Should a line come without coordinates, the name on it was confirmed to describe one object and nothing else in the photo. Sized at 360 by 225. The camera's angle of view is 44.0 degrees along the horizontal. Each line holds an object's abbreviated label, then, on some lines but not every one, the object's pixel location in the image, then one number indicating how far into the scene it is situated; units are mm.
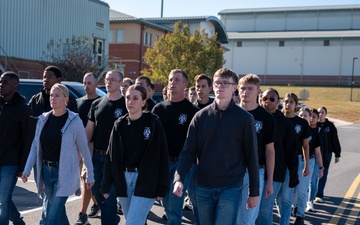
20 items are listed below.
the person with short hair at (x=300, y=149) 6332
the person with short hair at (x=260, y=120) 4766
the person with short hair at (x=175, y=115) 5789
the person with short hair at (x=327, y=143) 8773
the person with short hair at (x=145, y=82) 6859
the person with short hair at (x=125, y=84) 7201
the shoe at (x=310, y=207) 8031
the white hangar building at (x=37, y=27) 24828
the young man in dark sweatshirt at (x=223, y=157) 4055
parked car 10438
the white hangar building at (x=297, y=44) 73625
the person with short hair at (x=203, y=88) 6492
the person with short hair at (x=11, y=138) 5191
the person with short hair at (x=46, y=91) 6309
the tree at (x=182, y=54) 30578
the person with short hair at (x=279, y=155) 5363
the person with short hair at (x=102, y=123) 5738
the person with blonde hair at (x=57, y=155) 4824
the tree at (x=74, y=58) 23188
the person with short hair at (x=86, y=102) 6535
